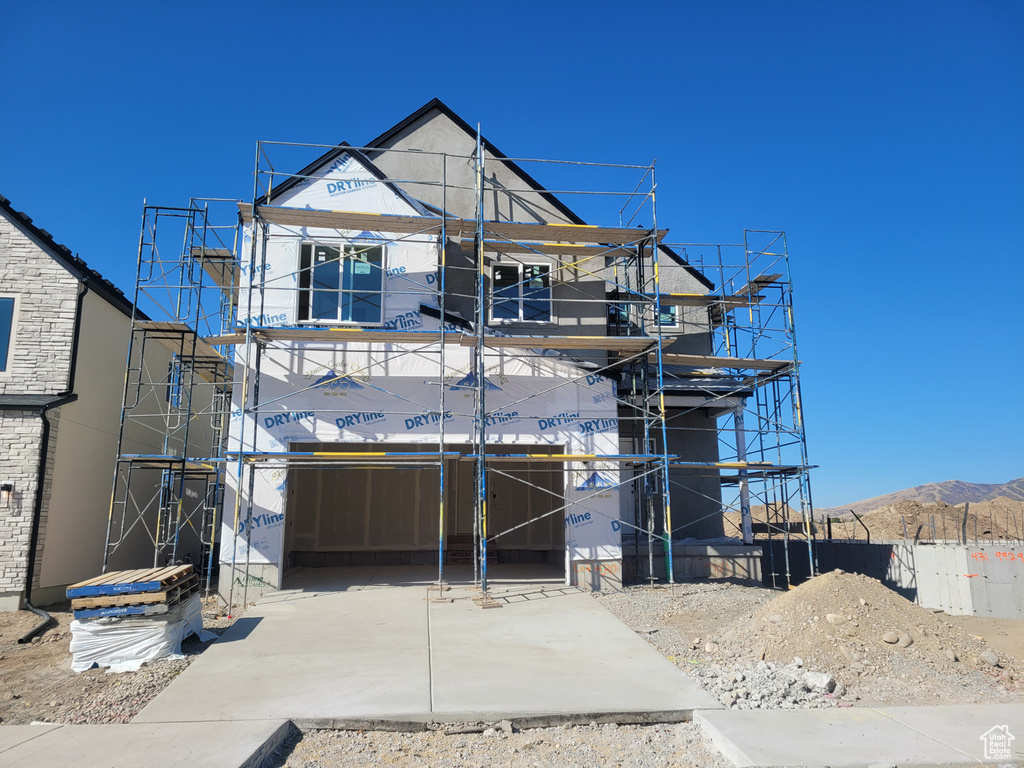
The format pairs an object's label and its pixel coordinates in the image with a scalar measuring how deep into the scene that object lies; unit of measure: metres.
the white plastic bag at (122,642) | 7.18
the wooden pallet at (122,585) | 7.26
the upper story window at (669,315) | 18.17
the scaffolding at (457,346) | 11.84
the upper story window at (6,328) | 11.09
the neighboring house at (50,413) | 10.48
